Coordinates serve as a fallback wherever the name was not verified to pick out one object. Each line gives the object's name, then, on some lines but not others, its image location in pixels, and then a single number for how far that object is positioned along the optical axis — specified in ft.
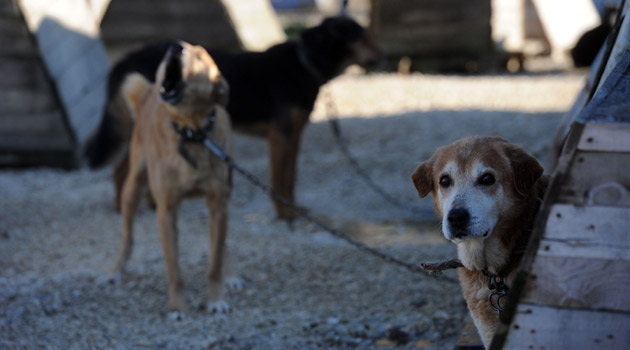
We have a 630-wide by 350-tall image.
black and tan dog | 43.01
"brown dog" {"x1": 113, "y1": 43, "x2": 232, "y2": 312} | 27.40
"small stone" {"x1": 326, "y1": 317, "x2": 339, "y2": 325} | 27.71
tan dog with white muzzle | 17.53
